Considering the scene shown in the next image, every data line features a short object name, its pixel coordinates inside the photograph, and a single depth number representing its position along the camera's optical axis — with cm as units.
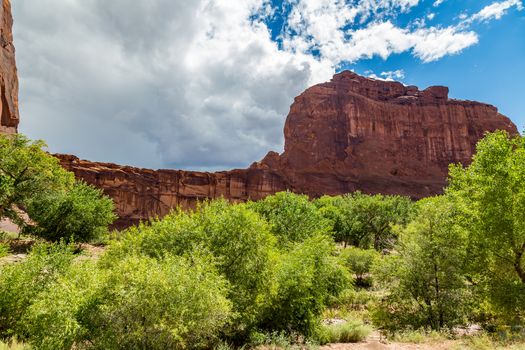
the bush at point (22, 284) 1191
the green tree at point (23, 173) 2538
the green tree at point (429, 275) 1565
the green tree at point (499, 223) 1370
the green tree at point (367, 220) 4525
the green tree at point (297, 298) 1381
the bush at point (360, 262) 3364
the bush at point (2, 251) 1547
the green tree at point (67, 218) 3219
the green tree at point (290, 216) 2552
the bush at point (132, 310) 912
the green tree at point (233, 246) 1292
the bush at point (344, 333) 1418
